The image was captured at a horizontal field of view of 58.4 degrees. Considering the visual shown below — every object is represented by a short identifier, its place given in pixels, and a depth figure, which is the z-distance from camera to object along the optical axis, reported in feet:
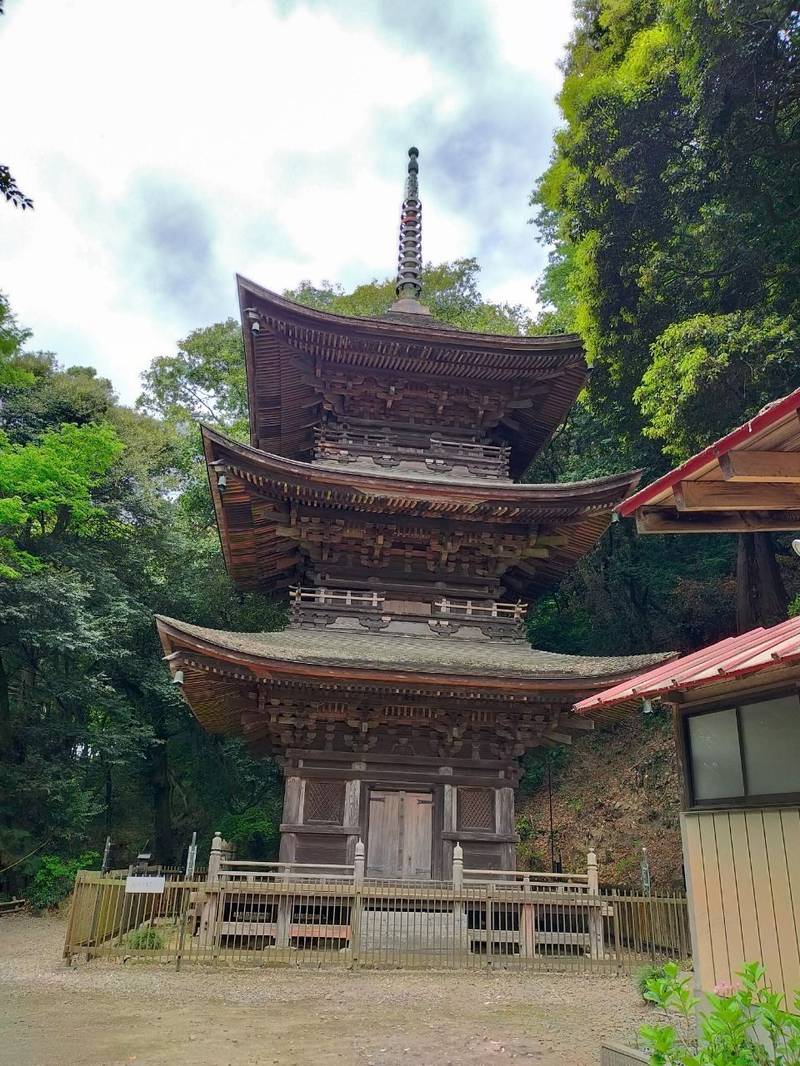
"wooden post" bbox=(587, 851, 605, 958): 37.09
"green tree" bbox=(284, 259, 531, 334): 113.60
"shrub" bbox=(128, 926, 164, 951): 34.04
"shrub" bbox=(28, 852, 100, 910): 63.00
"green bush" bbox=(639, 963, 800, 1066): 10.30
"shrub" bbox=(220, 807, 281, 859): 71.77
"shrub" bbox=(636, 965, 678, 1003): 26.34
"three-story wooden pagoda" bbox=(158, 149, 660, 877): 39.52
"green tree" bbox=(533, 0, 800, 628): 54.70
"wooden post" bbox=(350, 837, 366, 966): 33.91
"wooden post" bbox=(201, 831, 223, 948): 34.71
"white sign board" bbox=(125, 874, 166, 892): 33.47
